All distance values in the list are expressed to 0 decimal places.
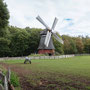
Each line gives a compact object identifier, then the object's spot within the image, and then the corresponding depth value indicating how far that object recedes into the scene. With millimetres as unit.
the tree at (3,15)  16677
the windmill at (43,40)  33016
